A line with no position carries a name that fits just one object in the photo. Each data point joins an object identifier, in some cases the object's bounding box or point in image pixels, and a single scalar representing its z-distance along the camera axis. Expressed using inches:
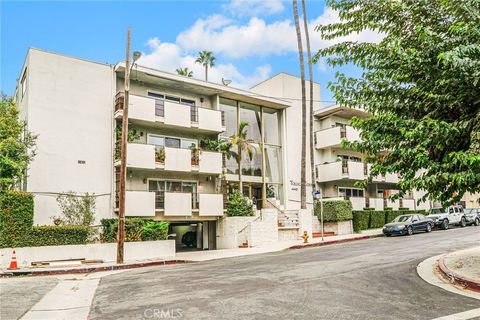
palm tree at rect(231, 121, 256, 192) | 997.4
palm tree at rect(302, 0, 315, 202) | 1189.7
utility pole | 692.1
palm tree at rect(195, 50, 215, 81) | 1915.6
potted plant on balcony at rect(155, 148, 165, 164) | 892.0
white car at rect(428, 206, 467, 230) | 1154.7
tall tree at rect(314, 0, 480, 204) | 333.7
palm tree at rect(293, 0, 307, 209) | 1090.1
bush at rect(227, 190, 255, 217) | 969.5
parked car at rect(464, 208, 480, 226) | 1267.2
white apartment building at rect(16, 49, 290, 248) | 811.4
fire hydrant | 913.4
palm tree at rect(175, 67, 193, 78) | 1744.6
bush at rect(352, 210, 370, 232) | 1144.7
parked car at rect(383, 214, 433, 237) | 1011.3
